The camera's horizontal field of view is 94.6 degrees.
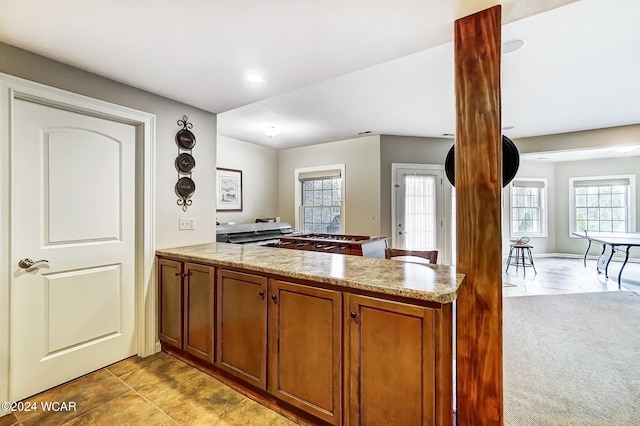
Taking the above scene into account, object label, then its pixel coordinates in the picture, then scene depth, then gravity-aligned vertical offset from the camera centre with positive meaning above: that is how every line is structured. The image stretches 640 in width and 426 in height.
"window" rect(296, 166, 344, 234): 5.78 +0.26
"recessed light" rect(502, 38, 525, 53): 2.30 +1.34
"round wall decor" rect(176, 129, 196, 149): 2.73 +0.68
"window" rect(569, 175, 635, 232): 6.84 +0.21
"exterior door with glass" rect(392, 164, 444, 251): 5.35 +0.10
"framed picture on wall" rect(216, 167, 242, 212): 5.03 +0.39
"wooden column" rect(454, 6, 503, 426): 1.46 -0.03
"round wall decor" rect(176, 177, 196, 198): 2.72 +0.23
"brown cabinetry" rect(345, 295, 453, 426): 1.27 -0.70
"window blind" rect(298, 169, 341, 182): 5.73 +0.76
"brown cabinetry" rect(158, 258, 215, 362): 2.16 -0.74
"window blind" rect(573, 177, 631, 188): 6.85 +0.73
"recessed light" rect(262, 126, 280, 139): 4.62 +1.30
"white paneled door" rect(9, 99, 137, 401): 1.90 -0.24
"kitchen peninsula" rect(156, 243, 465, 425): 1.30 -0.66
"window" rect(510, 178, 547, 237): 7.52 +0.11
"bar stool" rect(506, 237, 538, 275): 5.59 -0.76
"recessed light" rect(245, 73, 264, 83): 2.27 +1.05
